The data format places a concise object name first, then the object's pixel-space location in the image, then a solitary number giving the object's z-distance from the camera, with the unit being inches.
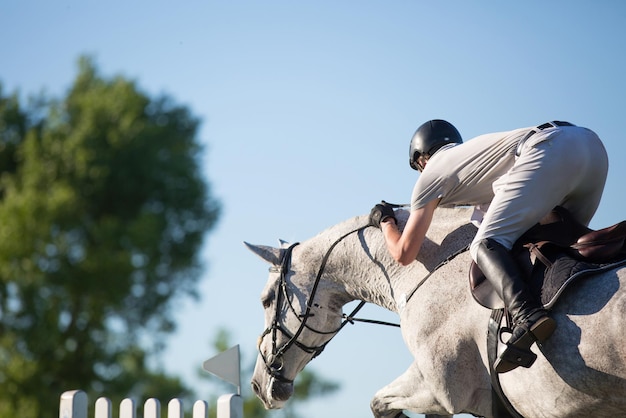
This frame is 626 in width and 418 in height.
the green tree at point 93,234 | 1487.5
